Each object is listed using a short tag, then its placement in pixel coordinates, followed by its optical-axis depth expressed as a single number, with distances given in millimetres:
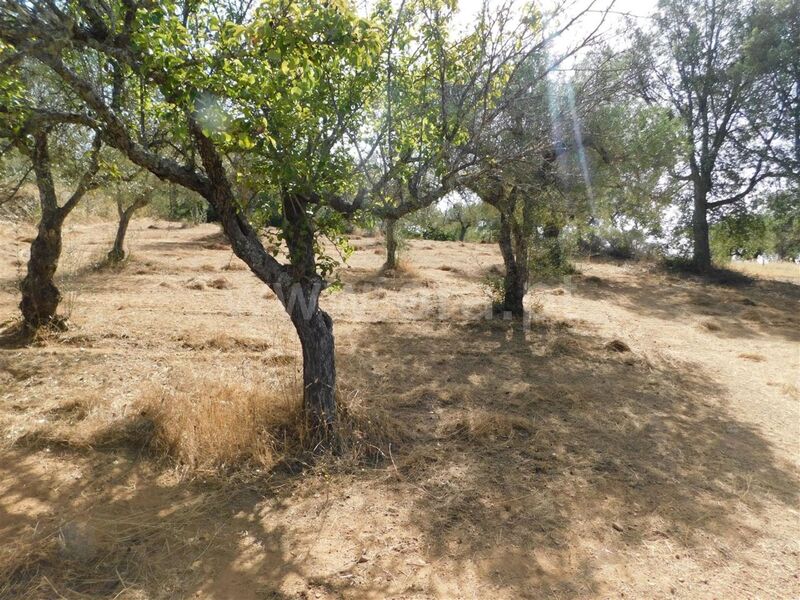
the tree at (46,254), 6024
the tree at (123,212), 10819
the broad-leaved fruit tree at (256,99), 2791
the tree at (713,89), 14555
